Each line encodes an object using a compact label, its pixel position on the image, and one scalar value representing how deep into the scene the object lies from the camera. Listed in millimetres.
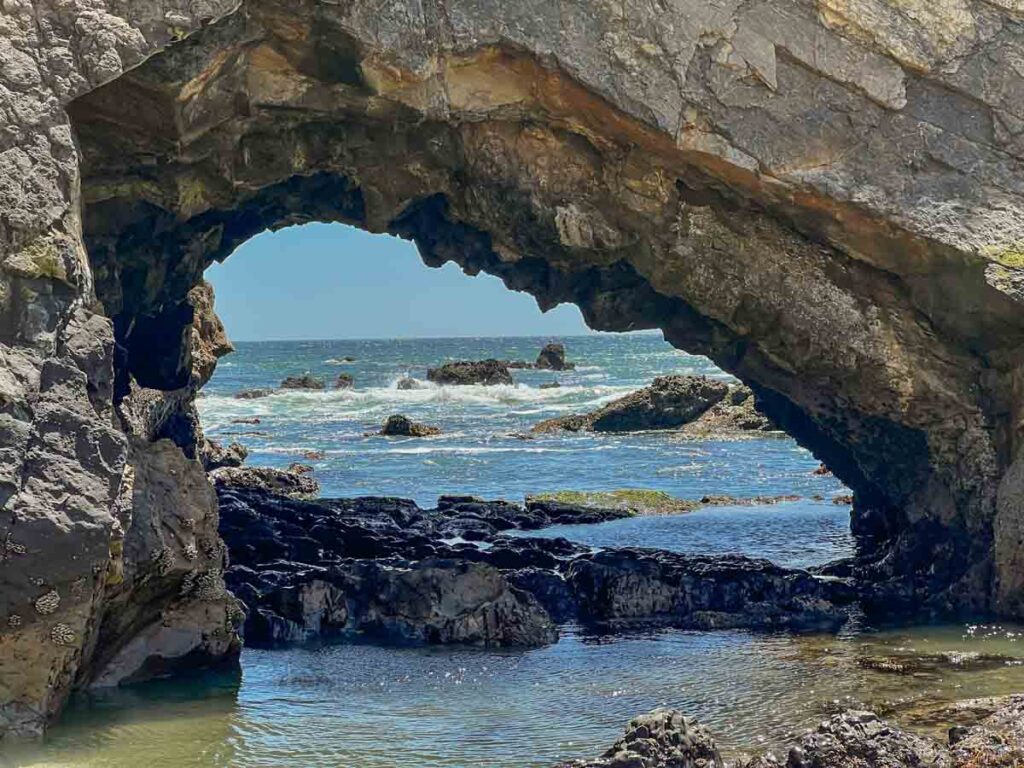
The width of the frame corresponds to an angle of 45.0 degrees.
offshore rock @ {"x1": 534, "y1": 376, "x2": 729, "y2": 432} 53812
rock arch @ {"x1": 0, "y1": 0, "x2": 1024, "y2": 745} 14586
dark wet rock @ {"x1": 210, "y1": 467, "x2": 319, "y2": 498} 31609
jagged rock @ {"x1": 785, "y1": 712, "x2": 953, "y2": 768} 9367
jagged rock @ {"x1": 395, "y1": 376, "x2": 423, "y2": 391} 88500
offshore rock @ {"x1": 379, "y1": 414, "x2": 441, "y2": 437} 53938
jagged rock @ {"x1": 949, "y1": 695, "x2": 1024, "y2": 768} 9445
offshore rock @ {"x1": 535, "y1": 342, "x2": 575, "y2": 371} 109625
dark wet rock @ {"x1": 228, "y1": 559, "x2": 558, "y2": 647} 15961
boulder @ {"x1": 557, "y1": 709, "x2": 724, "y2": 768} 9047
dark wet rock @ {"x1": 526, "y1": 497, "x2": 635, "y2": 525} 27484
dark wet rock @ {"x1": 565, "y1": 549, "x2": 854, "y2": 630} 17234
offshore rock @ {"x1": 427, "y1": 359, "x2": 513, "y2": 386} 86688
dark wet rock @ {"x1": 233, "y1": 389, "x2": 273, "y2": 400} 84312
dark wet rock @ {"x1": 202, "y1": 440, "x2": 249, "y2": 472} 35722
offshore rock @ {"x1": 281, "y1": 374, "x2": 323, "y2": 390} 93812
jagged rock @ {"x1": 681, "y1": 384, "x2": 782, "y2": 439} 50562
